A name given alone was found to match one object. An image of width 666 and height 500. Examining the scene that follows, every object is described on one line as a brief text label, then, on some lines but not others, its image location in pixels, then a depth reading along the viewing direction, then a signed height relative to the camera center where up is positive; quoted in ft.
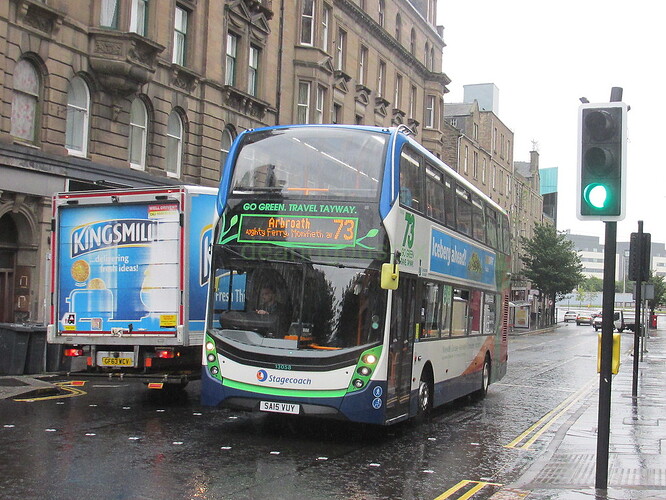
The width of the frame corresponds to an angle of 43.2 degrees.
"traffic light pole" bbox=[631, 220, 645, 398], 59.26 +0.46
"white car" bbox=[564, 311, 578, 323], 303.19 -7.07
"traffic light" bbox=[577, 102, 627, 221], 26.73 +4.31
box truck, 43.19 -0.03
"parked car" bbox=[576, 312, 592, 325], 278.67 -7.40
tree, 245.04 +9.75
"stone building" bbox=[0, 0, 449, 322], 67.31 +18.43
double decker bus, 35.04 +0.49
